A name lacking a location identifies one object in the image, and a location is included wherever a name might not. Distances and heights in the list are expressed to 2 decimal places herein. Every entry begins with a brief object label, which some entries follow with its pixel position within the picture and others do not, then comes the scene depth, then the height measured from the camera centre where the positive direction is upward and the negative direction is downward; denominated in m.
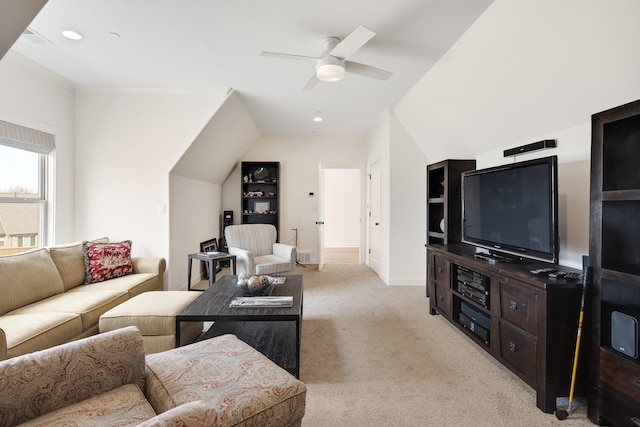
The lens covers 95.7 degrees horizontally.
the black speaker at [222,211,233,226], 5.46 -0.10
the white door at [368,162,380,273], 4.96 -0.09
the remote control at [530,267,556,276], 1.78 -0.37
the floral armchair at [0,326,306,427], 0.96 -0.68
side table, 3.48 -0.57
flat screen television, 1.89 +0.02
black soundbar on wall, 2.24 +0.54
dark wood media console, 1.63 -0.69
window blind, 2.59 +0.72
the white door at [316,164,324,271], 5.27 -0.29
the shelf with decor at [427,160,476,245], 3.35 +0.17
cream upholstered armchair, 3.68 -0.55
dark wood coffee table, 1.89 -0.69
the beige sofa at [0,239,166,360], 1.76 -0.69
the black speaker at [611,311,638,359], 1.36 -0.59
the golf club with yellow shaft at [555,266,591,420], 1.55 -0.75
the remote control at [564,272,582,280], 1.67 -0.38
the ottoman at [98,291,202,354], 2.03 -0.77
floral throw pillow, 2.81 -0.49
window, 2.69 +0.26
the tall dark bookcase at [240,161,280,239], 5.59 +0.37
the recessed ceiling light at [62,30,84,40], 2.32 +1.44
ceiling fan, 2.16 +1.22
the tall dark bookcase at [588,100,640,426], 1.46 -0.15
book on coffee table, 2.04 -0.65
